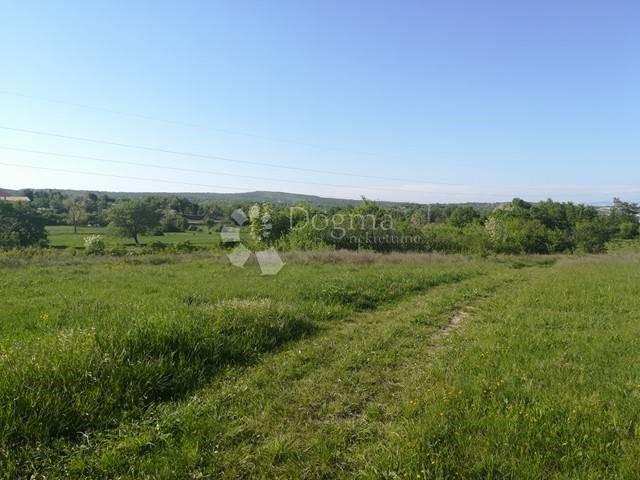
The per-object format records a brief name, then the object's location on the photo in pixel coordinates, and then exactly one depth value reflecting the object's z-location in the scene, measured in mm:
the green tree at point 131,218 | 61688
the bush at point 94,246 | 35375
